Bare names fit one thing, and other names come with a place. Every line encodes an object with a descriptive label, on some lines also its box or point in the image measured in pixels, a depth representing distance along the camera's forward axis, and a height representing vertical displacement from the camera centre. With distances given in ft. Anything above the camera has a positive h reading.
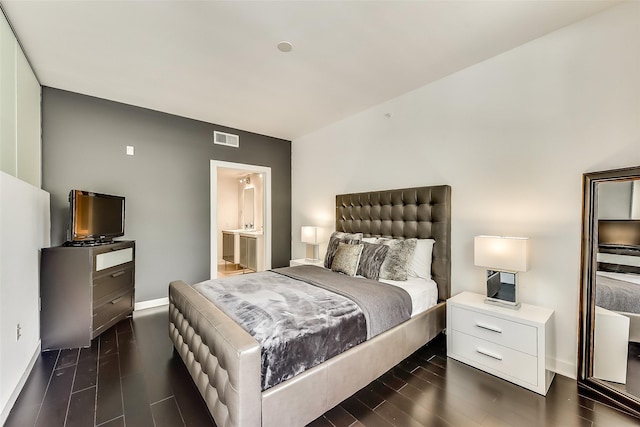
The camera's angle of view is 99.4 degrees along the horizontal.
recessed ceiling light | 7.44 +4.59
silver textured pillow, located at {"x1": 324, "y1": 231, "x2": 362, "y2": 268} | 10.84 -1.21
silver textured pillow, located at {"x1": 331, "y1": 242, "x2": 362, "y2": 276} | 9.62 -1.73
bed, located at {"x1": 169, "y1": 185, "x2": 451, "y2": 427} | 4.47 -3.11
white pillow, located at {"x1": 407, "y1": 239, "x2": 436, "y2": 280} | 9.36 -1.72
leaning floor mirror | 5.87 -1.74
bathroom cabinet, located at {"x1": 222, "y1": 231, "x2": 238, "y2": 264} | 21.77 -2.97
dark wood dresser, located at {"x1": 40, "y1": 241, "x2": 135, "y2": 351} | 8.21 -2.68
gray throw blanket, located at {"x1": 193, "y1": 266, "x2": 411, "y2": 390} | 5.03 -2.28
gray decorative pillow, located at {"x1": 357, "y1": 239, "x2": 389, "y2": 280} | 9.19 -1.69
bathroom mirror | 22.93 +0.25
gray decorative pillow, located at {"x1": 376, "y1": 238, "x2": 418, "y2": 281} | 8.95 -1.62
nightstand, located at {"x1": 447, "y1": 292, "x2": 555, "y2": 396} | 6.45 -3.32
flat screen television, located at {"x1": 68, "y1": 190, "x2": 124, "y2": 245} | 8.72 -0.27
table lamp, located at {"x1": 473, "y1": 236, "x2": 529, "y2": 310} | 7.02 -1.34
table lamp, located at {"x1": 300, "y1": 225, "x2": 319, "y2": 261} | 13.75 -1.34
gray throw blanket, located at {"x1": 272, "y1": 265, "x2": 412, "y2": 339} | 6.73 -2.29
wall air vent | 14.05 +3.81
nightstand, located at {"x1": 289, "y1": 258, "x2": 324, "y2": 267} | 13.34 -2.56
